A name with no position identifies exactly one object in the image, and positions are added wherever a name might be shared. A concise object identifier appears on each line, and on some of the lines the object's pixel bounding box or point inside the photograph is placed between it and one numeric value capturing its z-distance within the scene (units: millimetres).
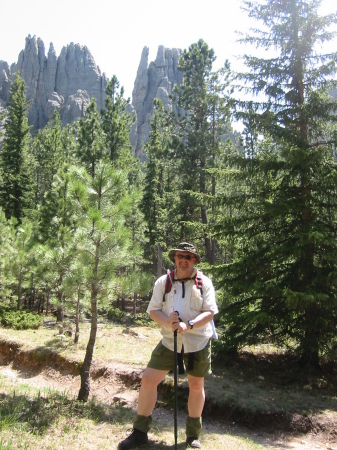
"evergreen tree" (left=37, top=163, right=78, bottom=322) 12133
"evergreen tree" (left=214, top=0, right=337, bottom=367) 6664
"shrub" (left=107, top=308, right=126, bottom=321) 19500
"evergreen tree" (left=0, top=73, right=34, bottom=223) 26906
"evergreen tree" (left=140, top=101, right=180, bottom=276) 20531
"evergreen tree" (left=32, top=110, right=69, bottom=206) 31141
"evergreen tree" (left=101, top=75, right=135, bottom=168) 20359
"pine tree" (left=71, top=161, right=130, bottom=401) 5535
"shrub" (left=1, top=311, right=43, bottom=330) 12094
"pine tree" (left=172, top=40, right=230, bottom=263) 17672
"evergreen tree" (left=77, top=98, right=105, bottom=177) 19109
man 3553
